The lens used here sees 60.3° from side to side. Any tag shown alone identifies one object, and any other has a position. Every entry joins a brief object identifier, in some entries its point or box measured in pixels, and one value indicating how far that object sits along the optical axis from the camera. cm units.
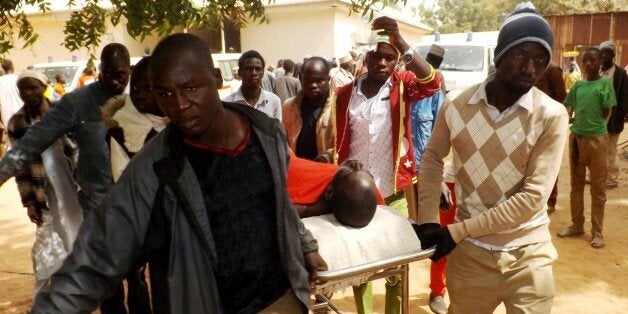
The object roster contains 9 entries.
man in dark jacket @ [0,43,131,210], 324
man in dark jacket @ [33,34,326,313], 160
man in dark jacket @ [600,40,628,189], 657
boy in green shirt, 548
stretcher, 229
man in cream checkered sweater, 236
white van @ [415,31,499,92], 1213
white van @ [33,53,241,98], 1295
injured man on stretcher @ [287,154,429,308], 235
